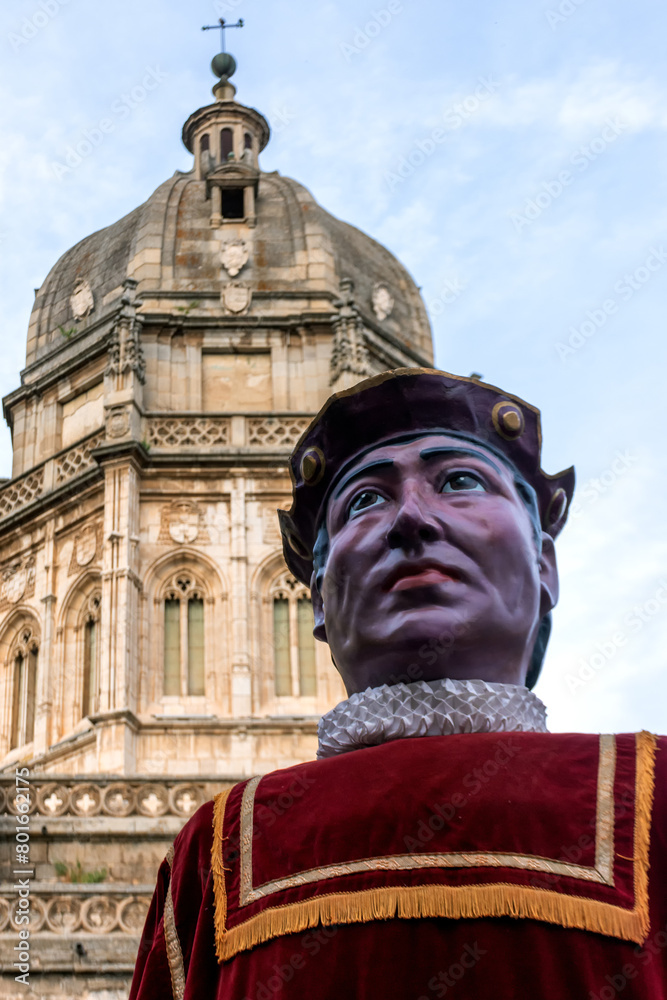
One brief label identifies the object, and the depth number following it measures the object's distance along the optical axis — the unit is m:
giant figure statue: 2.94
